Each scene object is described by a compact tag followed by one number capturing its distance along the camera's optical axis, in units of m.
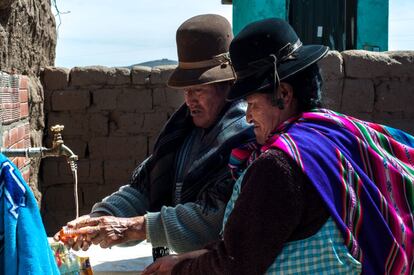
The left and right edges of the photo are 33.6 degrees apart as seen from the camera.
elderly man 2.28
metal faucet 2.31
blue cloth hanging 1.72
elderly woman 1.76
